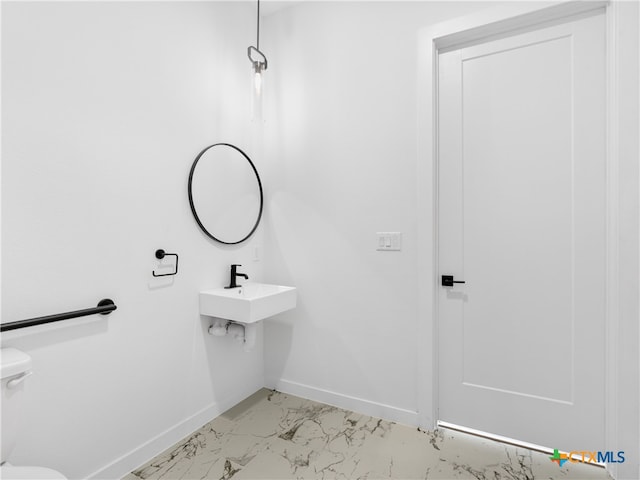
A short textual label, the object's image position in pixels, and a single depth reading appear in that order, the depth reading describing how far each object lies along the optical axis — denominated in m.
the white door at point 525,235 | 1.64
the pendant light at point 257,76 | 2.06
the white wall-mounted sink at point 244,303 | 1.81
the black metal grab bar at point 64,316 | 1.16
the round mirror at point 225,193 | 1.92
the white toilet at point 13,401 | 1.02
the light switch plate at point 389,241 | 1.99
